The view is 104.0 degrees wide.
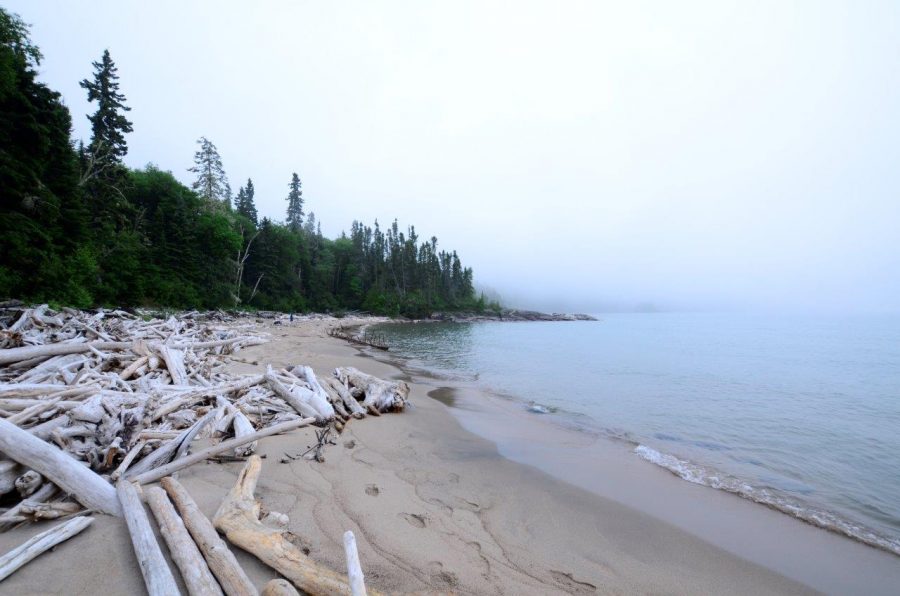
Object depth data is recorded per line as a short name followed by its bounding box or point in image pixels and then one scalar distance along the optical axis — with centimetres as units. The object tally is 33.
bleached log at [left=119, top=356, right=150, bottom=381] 779
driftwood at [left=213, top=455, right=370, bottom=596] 261
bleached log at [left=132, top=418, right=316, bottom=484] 407
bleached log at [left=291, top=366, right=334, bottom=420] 768
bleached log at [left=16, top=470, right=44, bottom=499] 334
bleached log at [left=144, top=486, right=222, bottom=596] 245
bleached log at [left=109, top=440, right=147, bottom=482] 405
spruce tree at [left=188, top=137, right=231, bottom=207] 4847
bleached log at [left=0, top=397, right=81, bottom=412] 514
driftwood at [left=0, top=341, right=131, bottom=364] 705
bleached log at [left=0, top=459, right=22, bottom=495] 335
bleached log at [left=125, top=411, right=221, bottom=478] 438
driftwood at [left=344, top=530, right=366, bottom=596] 222
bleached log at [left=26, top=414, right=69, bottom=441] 444
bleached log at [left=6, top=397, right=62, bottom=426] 466
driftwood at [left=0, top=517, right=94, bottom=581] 242
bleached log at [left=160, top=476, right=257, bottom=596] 248
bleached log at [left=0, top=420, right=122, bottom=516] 340
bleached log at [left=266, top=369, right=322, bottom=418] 749
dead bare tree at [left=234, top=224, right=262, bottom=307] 4658
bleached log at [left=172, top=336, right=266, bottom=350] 1276
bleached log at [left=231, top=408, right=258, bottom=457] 551
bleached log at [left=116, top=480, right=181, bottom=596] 241
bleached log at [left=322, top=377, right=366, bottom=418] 856
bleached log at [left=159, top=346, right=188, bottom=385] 812
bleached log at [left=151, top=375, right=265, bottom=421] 614
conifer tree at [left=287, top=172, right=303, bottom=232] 7762
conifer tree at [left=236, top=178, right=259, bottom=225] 6400
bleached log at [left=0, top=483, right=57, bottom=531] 298
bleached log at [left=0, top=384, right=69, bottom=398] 558
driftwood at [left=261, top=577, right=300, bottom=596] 240
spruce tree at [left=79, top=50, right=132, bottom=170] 2867
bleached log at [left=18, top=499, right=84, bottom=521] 306
